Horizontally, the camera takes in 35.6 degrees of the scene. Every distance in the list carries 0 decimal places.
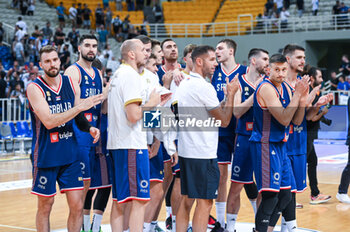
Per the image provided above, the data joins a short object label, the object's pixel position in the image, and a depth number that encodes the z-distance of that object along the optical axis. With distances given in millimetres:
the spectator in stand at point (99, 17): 26875
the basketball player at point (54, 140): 5840
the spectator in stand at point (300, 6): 26203
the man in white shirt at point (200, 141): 5961
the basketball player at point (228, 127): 7363
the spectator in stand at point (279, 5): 27131
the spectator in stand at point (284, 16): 25928
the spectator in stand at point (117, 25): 27217
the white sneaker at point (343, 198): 9180
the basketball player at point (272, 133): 6121
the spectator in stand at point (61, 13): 25859
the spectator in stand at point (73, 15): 26516
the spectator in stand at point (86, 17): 26719
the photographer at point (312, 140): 8520
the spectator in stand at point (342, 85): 20516
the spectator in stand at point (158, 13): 29470
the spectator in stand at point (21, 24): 22547
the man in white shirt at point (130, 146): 5660
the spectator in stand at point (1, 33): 21134
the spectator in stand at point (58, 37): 21688
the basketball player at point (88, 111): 6809
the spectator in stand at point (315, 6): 25812
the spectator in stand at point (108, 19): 27406
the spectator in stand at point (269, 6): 27119
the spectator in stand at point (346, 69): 22216
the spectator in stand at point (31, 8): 25906
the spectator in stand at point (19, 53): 21219
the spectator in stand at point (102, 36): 26084
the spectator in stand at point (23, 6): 25672
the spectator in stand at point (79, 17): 26456
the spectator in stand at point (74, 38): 23017
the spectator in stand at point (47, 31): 22705
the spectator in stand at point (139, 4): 30484
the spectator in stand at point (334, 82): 21750
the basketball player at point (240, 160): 7137
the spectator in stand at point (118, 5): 30125
